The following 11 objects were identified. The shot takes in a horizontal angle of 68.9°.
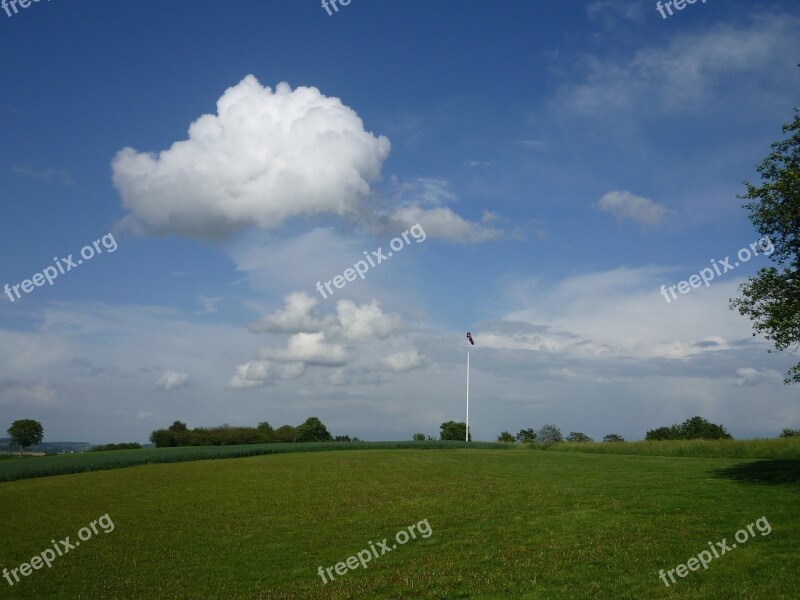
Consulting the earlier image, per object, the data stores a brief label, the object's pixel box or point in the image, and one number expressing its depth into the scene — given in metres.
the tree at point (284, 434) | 137.12
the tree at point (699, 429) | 103.88
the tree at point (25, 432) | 164.50
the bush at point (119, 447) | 122.69
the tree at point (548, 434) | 117.88
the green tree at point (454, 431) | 138.75
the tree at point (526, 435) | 121.12
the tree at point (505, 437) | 122.97
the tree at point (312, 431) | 137.38
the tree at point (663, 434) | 106.34
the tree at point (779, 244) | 30.69
